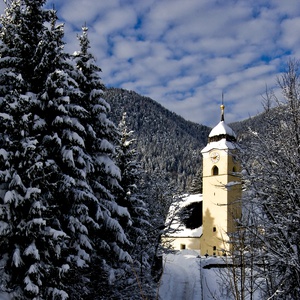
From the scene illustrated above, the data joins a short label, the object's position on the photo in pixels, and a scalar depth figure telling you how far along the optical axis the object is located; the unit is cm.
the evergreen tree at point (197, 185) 6412
